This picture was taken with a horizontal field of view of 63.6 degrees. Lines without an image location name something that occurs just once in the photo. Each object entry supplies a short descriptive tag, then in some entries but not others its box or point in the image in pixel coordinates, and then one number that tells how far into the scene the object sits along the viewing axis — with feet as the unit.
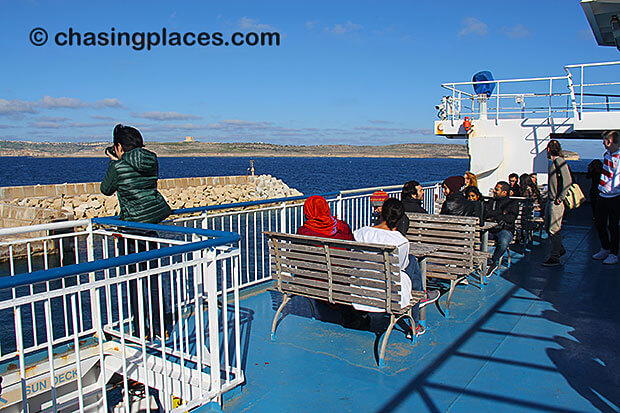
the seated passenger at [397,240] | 13.07
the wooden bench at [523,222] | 24.38
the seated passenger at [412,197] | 19.77
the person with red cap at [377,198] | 23.92
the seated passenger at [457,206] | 19.83
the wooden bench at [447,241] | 15.87
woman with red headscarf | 14.26
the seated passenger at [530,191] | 28.53
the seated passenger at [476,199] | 20.15
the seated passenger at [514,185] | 27.98
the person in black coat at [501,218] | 21.04
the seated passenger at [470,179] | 24.74
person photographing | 13.12
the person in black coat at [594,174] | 24.66
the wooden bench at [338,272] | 12.00
